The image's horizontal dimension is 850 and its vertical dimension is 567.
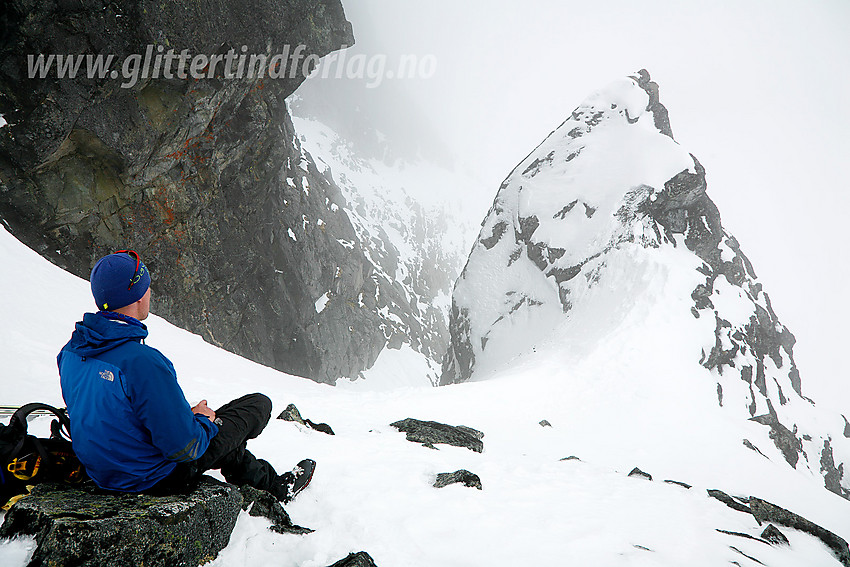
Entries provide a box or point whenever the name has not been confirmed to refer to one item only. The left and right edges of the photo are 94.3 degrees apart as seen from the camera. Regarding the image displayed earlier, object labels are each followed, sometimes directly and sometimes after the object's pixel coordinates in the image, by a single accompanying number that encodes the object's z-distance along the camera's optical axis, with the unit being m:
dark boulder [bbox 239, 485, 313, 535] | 3.37
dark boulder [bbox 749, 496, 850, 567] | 5.74
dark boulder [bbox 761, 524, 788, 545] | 5.53
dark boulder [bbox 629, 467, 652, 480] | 8.81
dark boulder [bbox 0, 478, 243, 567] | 2.07
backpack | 2.64
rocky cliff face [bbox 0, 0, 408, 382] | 14.52
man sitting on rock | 2.40
